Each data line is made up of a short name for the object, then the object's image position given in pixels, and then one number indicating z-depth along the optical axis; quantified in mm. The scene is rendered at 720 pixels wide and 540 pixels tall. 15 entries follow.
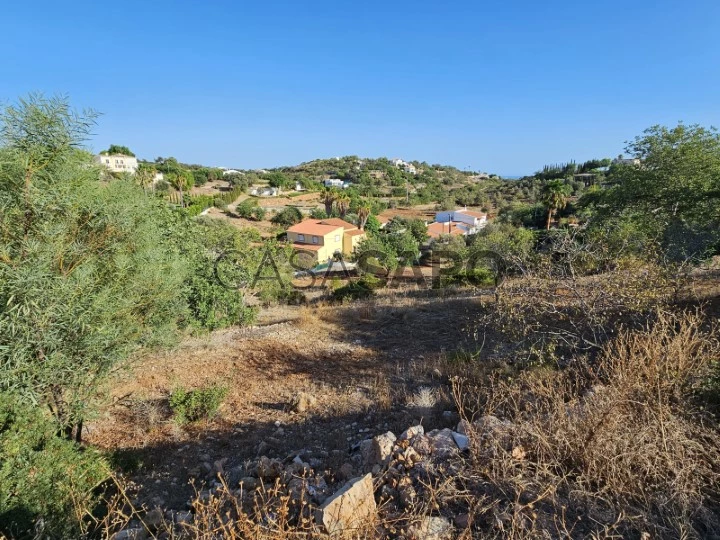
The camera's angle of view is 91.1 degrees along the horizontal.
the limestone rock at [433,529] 2072
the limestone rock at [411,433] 3141
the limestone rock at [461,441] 2893
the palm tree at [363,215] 38812
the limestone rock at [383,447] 2984
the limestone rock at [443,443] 2877
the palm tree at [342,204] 44500
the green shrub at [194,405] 4680
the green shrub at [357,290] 14261
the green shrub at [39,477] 2326
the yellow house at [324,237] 31989
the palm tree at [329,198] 44688
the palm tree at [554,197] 27281
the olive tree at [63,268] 2715
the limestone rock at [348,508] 2072
